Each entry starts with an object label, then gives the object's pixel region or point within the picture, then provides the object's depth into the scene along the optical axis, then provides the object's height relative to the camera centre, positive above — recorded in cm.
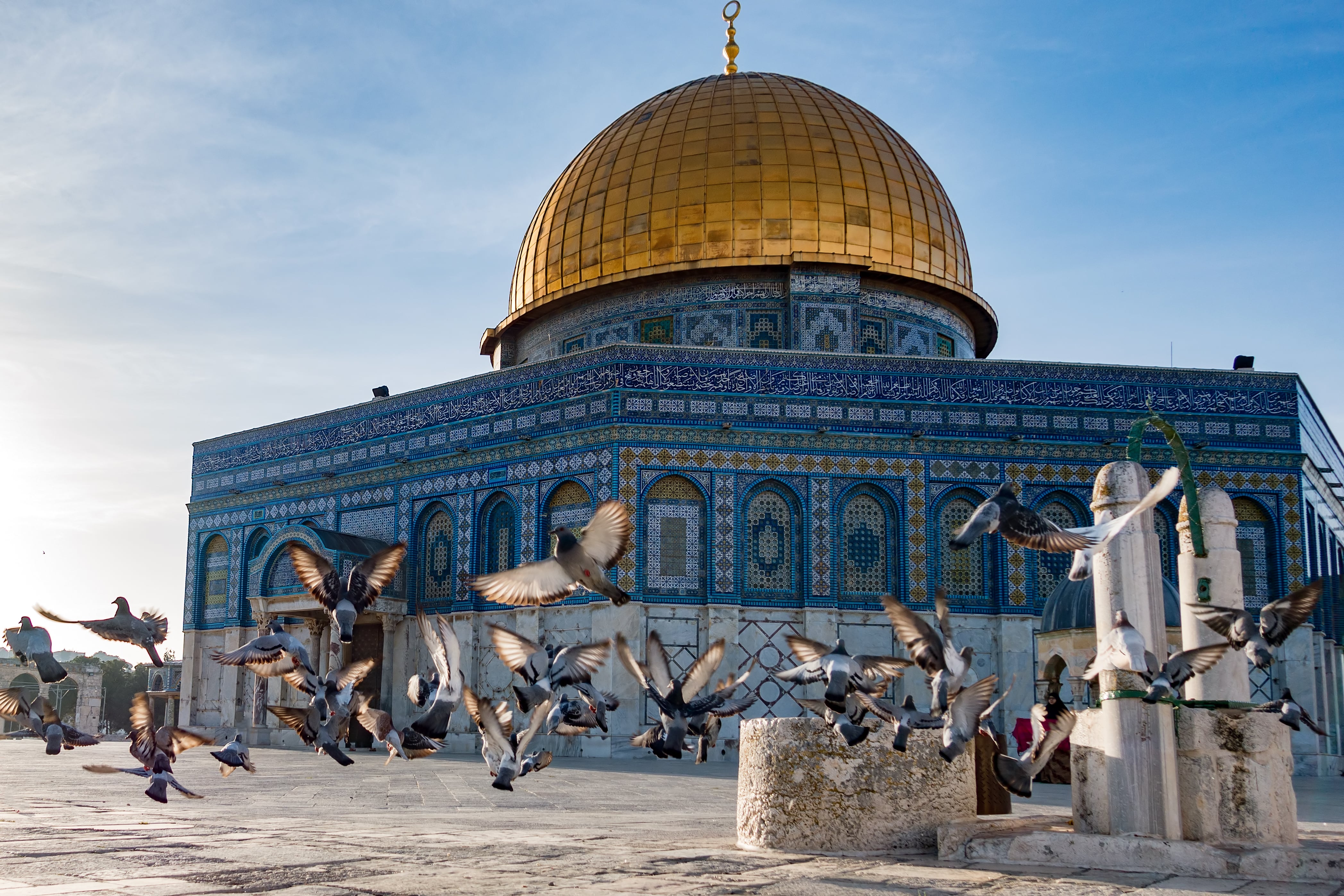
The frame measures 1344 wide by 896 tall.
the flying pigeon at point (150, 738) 720 -40
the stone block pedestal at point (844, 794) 665 -64
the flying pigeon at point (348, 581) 659 +40
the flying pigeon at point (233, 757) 725 -50
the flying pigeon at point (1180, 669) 647 -3
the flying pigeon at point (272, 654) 678 +4
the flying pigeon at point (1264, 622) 729 +23
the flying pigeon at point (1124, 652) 644 +5
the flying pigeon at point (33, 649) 803 +8
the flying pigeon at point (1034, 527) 647 +66
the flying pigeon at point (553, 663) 696 +0
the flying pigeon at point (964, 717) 659 -26
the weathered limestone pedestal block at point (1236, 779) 638 -54
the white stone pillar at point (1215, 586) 775 +44
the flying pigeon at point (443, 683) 660 -10
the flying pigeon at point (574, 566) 695 +49
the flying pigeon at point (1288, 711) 688 -25
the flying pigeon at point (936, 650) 656 +6
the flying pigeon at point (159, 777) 704 -61
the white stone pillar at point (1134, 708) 638 -22
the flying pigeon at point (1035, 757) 703 -50
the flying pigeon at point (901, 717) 647 -27
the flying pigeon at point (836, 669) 639 -3
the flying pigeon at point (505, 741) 651 -38
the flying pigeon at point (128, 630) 775 +18
